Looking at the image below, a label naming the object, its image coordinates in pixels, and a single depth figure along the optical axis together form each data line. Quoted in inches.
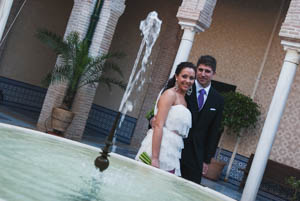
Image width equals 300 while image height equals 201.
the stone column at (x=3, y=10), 341.4
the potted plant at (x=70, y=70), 330.0
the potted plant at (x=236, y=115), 378.6
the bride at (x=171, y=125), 122.9
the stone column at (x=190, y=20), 306.8
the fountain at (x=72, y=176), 72.2
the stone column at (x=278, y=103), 264.8
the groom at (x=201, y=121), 134.5
